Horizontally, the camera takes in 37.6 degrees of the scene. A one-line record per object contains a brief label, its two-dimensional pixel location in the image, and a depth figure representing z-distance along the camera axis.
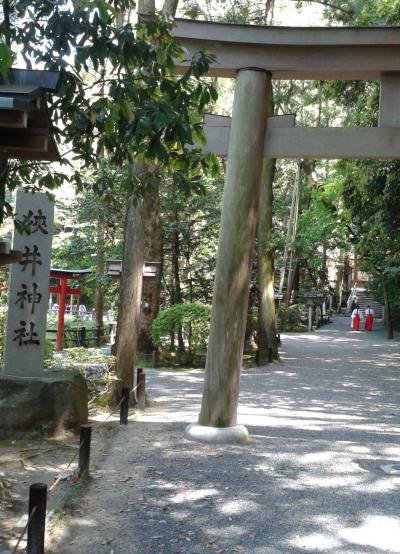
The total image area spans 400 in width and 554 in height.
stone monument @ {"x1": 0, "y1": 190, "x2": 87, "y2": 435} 7.42
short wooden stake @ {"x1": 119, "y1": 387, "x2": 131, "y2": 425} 8.54
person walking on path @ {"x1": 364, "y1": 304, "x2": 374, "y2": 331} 36.52
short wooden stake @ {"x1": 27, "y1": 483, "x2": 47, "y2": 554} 3.66
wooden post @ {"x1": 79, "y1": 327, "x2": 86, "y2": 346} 20.62
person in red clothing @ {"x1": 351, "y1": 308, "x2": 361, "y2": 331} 36.12
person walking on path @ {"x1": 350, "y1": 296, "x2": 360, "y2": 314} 46.22
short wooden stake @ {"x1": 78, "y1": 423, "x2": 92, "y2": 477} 5.84
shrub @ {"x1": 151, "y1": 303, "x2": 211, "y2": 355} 16.42
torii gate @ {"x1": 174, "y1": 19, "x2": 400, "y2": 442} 7.33
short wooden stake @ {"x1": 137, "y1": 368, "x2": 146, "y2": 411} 10.08
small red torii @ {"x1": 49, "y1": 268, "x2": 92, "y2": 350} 17.27
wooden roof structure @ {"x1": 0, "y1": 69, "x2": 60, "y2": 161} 3.33
